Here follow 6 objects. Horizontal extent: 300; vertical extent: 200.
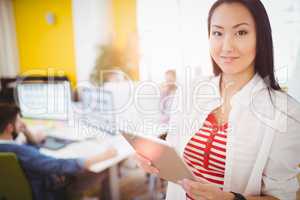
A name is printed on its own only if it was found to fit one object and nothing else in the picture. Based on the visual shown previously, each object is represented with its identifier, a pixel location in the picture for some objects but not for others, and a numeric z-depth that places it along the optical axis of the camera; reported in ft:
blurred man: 4.70
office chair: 4.41
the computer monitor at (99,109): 5.76
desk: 5.28
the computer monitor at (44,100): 6.29
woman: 2.96
